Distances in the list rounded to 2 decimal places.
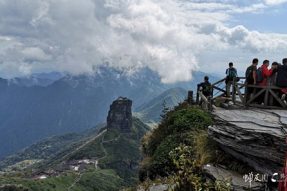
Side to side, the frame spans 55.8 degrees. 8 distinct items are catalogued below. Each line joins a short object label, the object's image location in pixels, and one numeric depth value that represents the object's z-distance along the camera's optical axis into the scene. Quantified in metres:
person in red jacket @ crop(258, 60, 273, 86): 16.57
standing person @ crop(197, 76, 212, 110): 21.82
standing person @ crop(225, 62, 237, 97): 20.18
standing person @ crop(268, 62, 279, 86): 16.48
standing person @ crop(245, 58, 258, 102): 16.66
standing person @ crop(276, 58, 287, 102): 15.48
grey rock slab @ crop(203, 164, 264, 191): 10.38
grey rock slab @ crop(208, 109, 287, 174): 10.83
